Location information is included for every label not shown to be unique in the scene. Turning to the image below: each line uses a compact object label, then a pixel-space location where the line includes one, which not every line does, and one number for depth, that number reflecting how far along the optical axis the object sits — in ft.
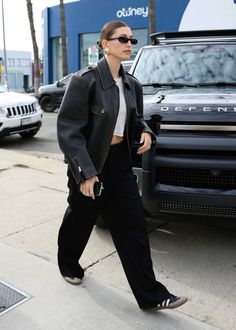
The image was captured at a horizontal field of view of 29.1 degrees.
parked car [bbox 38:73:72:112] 59.36
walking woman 9.08
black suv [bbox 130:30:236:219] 11.30
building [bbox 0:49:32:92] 221.87
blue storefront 76.02
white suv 32.27
